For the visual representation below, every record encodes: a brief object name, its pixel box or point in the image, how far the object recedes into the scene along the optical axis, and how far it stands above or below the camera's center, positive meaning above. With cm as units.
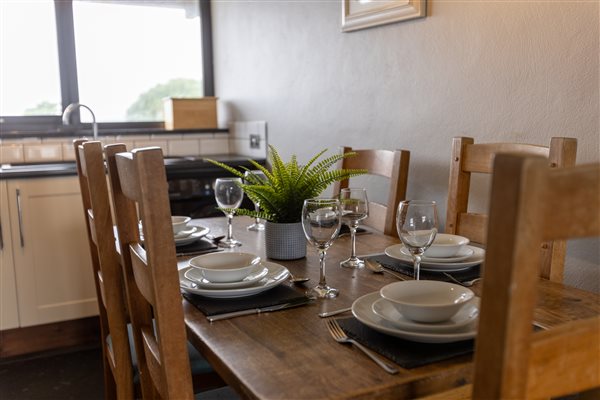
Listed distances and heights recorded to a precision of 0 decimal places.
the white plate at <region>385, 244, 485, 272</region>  129 -34
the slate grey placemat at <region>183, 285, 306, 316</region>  107 -37
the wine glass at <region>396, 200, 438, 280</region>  113 -22
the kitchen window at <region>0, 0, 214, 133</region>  329 +30
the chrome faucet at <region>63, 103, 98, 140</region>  281 -2
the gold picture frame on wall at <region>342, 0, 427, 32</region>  200 +37
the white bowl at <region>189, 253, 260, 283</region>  117 -33
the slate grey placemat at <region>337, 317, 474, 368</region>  83 -36
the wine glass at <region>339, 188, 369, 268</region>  138 -24
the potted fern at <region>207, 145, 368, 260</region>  143 -22
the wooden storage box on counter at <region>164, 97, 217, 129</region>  357 -2
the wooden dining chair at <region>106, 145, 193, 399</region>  84 -25
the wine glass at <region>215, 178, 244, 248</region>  167 -25
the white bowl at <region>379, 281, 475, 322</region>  95 -31
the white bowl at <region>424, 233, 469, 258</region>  134 -32
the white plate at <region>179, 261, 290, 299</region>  111 -35
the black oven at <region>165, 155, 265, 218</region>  291 -39
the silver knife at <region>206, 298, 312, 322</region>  104 -37
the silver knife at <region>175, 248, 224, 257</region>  153 -38
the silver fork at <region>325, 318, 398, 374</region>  81 -36
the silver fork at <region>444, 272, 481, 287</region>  121 -36
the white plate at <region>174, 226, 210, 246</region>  160 -36
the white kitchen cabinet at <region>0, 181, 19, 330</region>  261 -77
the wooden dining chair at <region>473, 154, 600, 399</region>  48 -13
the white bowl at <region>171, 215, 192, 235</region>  172 -35
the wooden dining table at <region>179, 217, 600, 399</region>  76 -37
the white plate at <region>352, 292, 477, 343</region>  85 -34
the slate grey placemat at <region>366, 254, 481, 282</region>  126 -36
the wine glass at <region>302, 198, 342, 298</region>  115 -23
